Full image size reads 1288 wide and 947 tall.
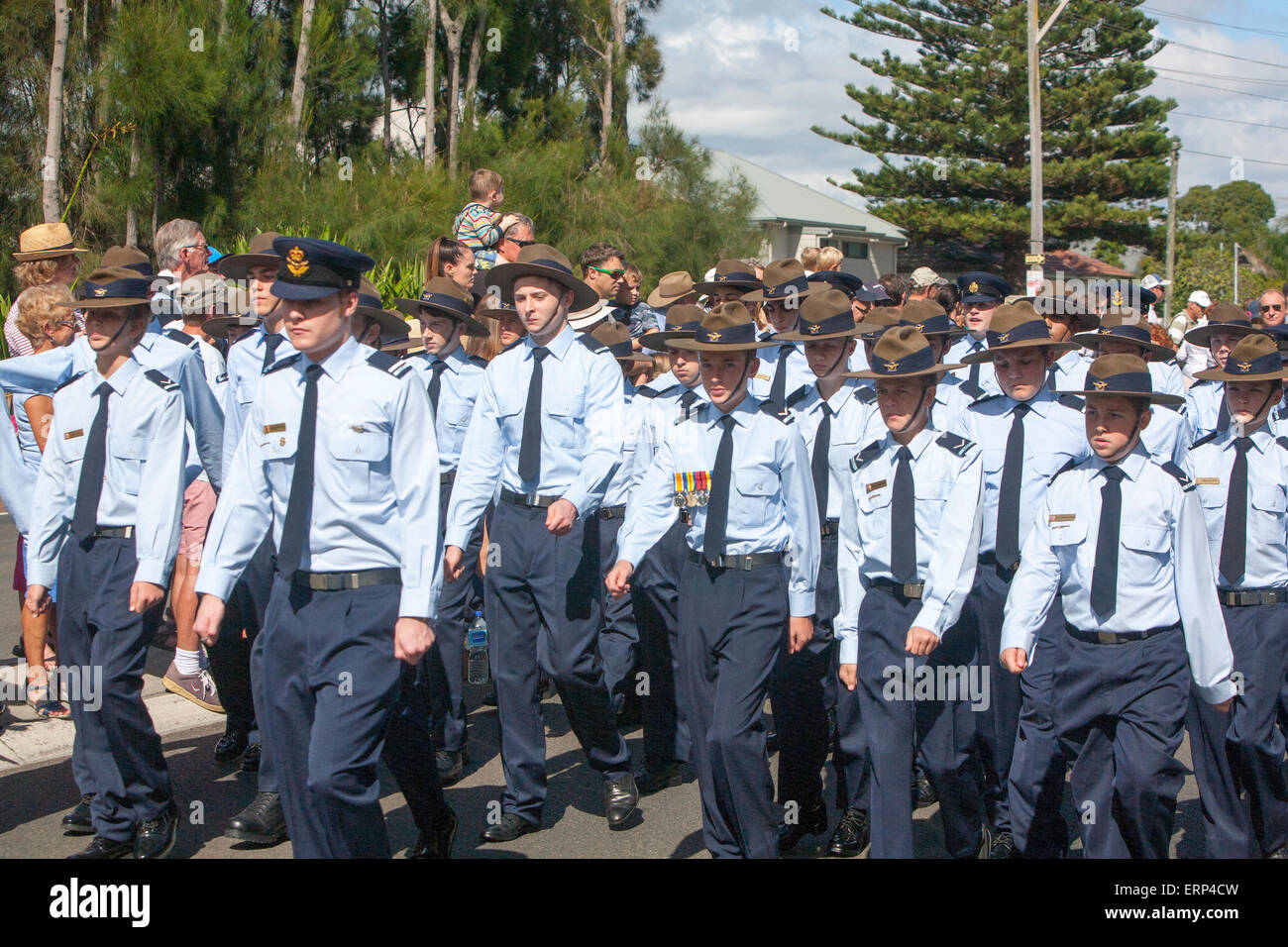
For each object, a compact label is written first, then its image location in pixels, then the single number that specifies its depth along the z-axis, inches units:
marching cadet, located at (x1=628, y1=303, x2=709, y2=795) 243.0
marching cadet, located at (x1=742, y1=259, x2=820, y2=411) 303.1
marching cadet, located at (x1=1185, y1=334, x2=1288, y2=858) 213.6
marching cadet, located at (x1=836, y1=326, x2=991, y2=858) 196.9
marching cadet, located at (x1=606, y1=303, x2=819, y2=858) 198.8
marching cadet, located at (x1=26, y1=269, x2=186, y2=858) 211.6
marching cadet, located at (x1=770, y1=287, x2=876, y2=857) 234.2
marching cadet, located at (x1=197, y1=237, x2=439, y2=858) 172.6
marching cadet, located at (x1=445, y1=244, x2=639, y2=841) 238.5
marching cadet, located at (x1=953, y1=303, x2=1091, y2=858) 206.7
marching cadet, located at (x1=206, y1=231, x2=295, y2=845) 255.8
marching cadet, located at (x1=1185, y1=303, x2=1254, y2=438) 308.8
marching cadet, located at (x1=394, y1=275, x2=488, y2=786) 271.0
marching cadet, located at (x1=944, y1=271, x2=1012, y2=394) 333.4
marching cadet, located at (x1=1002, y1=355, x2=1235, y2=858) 185.9
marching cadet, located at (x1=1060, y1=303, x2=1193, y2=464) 271.7
